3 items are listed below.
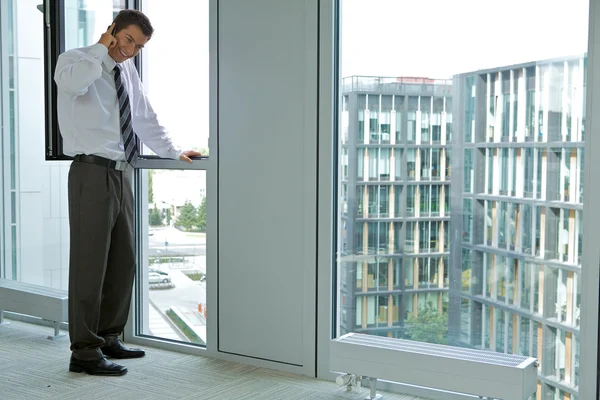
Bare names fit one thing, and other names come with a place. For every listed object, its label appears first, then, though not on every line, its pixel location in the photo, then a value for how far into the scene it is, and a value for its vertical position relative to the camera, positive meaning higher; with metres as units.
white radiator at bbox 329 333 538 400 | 2.35 -0.68
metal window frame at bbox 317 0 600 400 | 2.82 -0.12
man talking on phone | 2.96 +0.01
